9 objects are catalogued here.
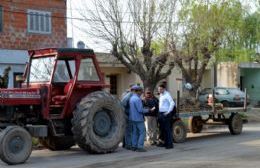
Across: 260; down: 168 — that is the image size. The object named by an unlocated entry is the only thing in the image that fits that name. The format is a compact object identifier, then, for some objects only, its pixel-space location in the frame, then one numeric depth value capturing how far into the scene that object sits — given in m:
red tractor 13.75
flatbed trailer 18.92
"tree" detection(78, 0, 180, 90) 23.77
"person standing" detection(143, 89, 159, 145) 16.38
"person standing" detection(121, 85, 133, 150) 15.85
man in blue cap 15.55
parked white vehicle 37.22
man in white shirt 16.02
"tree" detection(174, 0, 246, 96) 26.08
